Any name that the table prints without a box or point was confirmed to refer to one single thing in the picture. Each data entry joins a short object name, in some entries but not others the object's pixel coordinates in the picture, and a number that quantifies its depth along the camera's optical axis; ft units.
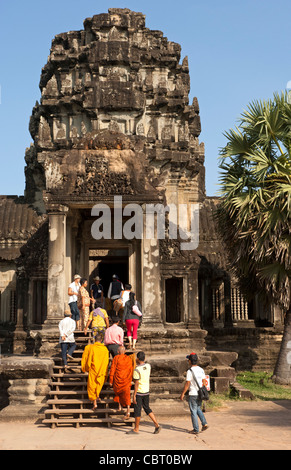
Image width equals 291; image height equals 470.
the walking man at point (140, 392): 32.14
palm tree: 55.01
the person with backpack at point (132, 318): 42.52
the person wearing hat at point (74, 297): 43.42
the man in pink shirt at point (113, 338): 38.19
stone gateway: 48.14
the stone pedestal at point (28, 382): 39.22
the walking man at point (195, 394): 31.83
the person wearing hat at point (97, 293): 51.19
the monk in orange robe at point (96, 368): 35.17
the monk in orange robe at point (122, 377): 34.12
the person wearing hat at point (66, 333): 39.24
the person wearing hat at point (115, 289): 50.35
